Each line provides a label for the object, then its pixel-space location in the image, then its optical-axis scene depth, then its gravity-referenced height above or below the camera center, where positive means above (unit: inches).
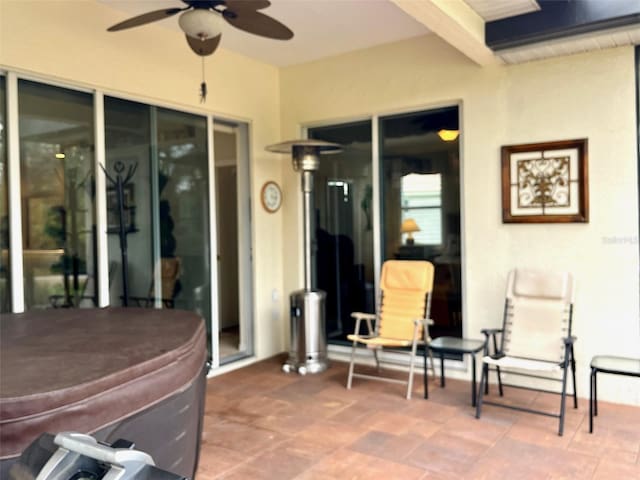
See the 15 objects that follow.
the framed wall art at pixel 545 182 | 159.5 +14.1
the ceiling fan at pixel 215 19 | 113.9 +49.2
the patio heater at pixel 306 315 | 194.2 -30.7
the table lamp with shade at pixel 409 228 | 193.6 +0.7
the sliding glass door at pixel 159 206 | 163.6 +9.2
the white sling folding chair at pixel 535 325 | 148.4 -28.6
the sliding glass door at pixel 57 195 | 141.8 +11.5
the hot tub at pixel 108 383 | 46.0 -14.5
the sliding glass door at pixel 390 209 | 186.5 +8.0
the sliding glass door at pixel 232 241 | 211.9 -3.6
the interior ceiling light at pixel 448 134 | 184.2 +33.2
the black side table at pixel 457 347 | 157.3 -36.0
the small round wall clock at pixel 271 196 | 213.2 +14.7
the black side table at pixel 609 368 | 131.4 -35.9
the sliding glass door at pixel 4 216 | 136.0 +5.4
